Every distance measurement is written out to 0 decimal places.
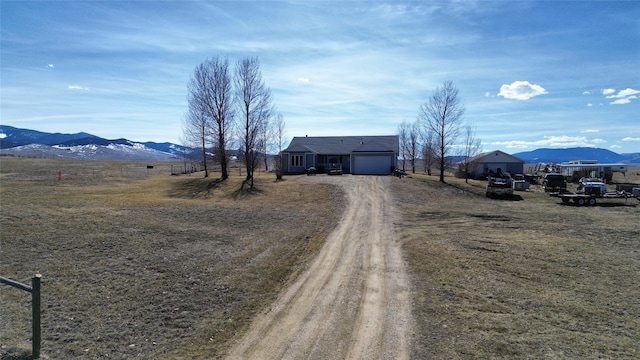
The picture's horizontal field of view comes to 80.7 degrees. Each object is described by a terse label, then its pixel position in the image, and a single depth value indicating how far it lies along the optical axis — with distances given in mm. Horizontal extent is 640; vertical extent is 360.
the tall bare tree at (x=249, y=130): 40312
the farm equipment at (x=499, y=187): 33656
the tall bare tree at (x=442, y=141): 43084
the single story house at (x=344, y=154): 50656
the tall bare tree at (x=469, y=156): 53300
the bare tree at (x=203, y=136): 43062
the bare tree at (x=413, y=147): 72788
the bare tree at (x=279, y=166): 43281
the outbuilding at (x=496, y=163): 57281
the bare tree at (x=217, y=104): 41000
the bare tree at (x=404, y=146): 77625
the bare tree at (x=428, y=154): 51766
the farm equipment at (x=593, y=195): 28500
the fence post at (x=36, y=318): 5789
